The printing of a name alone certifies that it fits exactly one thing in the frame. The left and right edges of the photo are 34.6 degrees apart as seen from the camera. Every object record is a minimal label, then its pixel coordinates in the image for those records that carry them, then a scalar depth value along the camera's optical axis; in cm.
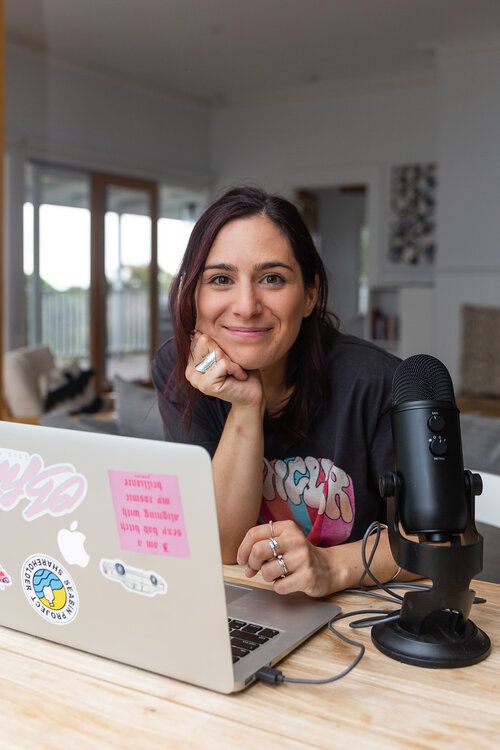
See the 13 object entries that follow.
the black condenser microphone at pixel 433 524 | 82
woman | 122
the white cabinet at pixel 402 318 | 684
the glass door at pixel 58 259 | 662
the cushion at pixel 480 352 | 609
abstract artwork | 723
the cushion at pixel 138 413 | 215
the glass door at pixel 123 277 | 721
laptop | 70
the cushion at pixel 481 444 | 174
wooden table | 68
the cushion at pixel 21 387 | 383
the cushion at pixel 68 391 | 388
